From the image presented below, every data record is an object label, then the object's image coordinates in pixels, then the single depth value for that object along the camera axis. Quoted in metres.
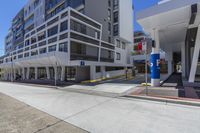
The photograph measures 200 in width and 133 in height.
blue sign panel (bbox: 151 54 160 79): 11.70
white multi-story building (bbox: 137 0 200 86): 8.72
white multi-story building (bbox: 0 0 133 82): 21.88
